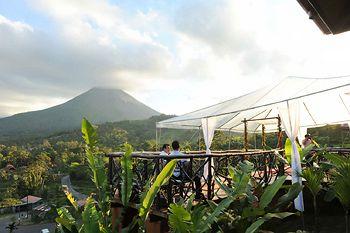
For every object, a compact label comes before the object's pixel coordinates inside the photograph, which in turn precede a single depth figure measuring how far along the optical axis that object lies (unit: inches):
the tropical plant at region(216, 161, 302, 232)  127.7
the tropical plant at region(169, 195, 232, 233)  114.7
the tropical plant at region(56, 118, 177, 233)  150.7
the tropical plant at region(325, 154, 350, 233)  153.5
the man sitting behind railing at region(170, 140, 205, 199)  214.5
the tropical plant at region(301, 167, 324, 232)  171.1
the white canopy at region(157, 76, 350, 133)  236.7
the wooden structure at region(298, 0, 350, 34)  80.3
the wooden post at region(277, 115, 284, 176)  386.6
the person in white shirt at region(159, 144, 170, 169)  257.9
